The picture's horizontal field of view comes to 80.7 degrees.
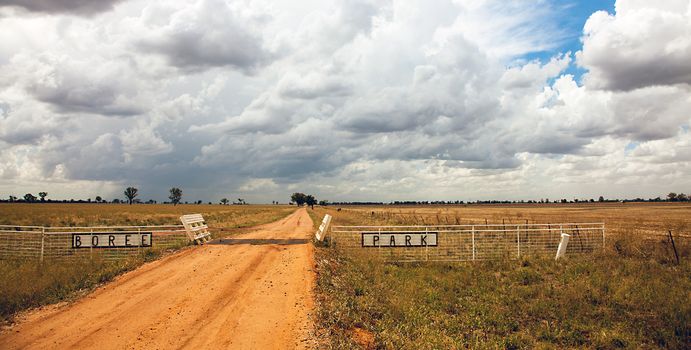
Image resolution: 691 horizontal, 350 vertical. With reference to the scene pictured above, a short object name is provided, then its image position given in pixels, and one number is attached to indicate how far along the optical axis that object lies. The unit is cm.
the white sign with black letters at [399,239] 1889
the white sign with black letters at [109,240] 1792
